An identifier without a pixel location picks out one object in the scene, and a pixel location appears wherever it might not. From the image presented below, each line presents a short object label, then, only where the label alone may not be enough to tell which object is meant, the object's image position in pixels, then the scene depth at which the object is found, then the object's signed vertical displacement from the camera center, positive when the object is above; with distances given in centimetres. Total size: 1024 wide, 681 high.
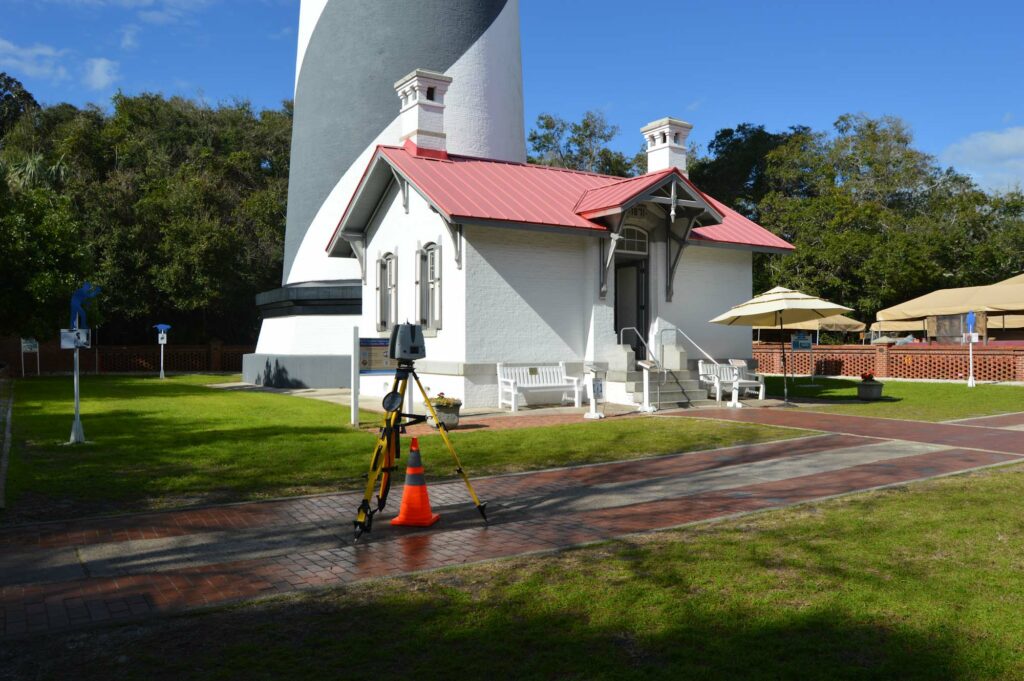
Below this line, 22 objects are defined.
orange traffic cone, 702 -125
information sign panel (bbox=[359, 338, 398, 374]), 1492 +4
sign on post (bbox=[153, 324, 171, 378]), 3334 +96
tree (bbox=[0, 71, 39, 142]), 4756 +1574
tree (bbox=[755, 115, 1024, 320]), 3672 +680
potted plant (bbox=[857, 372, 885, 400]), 1862 -79
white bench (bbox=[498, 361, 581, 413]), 1658 -51
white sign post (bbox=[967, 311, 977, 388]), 2309 +45
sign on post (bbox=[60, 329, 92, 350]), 1162 +30
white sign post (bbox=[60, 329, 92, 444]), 1165 +23
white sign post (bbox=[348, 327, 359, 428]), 1396 -49
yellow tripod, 648 -75
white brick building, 1680 +228
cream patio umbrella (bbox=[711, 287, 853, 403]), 1702 +99
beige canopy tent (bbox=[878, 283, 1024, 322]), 2472 +171
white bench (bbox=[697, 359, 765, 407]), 1733 -54
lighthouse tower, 2197 +689
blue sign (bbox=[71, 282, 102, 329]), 1174 +86
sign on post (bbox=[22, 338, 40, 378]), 3359 +53
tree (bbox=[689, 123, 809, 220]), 5228 +1218
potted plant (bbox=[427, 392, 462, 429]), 1341 -88
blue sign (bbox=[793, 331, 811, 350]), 2670 +44
